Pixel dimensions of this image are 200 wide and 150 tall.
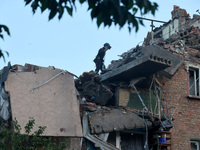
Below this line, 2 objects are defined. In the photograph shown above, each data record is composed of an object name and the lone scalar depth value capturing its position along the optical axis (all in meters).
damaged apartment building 17.93
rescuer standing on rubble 23.83
